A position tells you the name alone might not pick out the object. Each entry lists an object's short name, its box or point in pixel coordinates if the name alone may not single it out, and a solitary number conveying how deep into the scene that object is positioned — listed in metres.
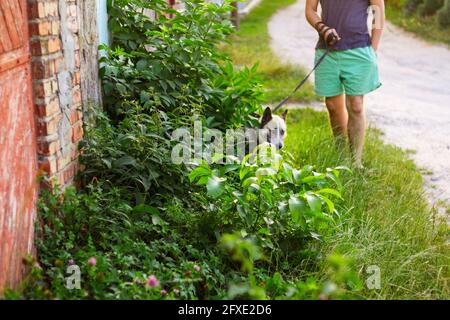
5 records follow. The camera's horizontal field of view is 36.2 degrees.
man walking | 5.63
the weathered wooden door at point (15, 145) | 3.02
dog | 5.37
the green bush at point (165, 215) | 3.10
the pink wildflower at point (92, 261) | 2.87
